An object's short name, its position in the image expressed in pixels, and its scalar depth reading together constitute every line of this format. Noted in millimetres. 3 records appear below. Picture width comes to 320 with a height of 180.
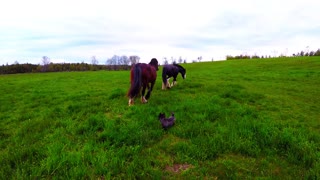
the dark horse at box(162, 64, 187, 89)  13688
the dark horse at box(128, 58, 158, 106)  8906
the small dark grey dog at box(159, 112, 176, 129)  7083
